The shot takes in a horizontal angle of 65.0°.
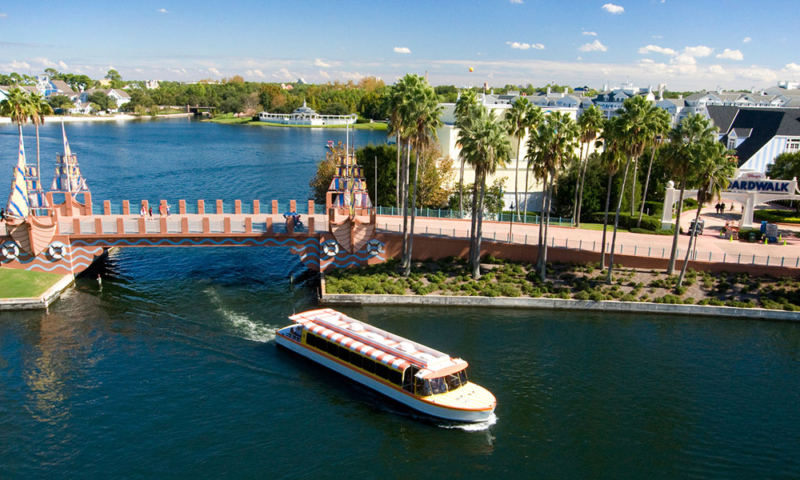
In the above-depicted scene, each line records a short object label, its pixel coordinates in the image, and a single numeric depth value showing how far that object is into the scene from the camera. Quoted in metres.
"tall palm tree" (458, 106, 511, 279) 51.12
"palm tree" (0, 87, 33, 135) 58.28
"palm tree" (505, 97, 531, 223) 57.06
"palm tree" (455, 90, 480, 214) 51.94
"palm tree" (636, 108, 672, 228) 50.81
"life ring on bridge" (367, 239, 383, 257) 57.47
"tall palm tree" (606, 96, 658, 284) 50.50
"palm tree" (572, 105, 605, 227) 57.88
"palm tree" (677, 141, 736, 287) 50.75
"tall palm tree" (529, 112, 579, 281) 51.97
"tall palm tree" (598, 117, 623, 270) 51.59
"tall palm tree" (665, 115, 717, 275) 51.41
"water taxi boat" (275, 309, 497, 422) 35.12
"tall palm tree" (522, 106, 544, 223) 56.50
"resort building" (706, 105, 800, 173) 97.06
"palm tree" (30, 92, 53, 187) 59.94
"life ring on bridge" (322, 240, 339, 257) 56.81
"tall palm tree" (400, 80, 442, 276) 51.44
